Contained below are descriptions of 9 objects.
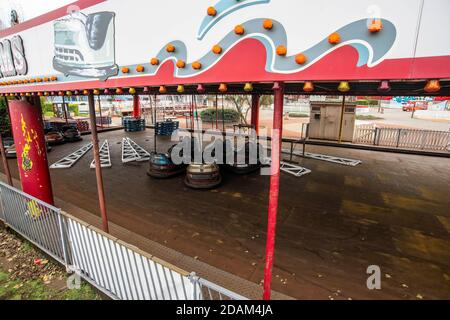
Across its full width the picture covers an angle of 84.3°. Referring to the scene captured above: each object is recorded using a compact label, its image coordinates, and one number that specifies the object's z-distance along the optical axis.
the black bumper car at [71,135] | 13.74
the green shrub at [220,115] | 26.88
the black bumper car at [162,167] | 7.77
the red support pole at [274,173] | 2.27
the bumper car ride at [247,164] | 8.20
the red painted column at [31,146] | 5.14
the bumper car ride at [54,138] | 12.85
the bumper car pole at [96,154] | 3.84
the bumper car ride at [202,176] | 6.93
